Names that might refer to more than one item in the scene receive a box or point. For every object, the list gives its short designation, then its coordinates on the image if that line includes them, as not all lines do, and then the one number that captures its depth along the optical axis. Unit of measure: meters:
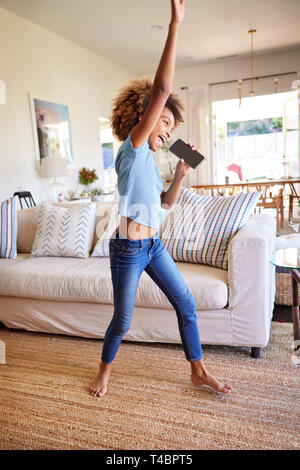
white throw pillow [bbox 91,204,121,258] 2.60
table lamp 4.66
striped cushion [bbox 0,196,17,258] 2.75
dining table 5.43
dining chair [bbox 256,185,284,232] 5.41
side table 1.61
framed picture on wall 4.91
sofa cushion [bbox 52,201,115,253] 2.79
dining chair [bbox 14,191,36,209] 4.44
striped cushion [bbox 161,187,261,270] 2.17
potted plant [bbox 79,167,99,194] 5.89
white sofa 1.91
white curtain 7.73
